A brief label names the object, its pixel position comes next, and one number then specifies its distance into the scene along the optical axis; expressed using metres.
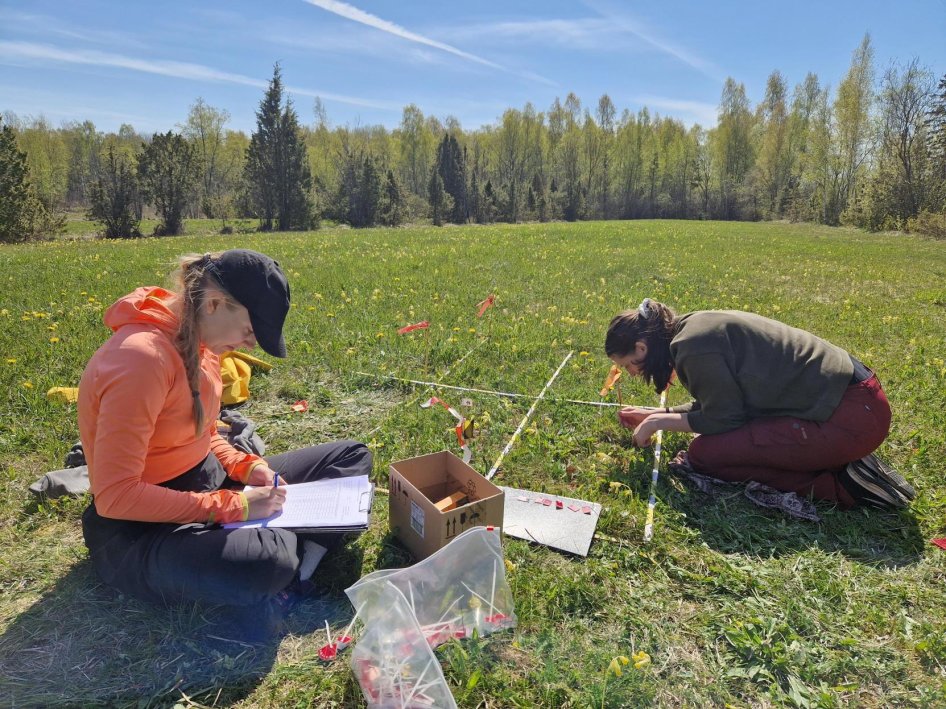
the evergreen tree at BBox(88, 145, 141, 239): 29.05
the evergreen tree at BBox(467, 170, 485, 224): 54.95
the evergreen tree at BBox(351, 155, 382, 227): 41.19
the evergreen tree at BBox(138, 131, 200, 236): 32.28
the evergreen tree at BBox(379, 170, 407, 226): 42.28
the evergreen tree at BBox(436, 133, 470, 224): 55.50
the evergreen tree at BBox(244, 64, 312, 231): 38.06
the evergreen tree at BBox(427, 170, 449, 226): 48.34
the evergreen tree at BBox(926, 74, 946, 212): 33.41
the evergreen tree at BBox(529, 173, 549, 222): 57.09
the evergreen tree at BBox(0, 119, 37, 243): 25.23
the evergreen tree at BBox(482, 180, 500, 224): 54.38
